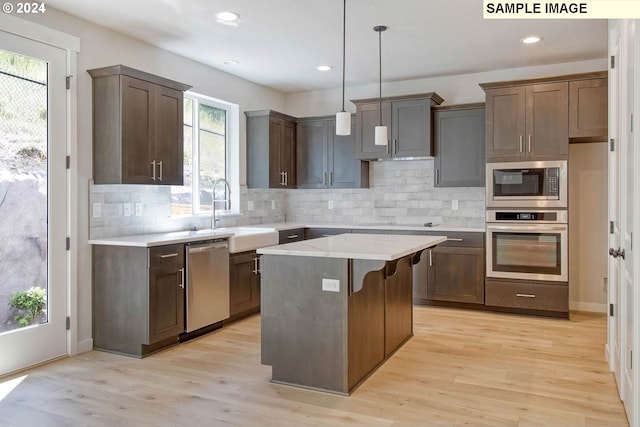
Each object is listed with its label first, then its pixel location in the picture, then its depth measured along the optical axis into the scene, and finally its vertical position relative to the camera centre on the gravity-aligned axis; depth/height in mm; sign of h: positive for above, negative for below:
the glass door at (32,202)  3379 +36
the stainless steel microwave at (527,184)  4848 +222
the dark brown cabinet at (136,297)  3779 -713
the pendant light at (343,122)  3611 +623
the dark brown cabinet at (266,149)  5918 +699
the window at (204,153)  5191 +600
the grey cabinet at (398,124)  5535 +950
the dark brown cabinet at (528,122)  4859 +852
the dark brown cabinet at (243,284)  4754 -774
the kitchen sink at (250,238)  4715 -312
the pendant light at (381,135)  4059 +592
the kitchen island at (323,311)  3025 -673
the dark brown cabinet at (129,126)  3871 +658
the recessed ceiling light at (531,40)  4459 +1529
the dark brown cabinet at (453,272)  5215 -709
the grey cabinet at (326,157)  6137 +628
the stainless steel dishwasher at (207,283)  4186 -679
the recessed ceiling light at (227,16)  3863 +1516
